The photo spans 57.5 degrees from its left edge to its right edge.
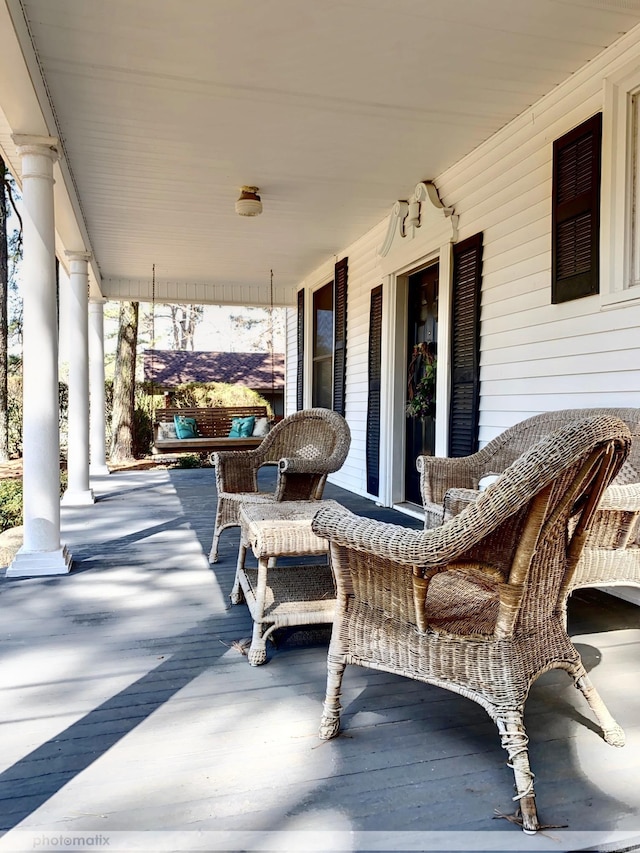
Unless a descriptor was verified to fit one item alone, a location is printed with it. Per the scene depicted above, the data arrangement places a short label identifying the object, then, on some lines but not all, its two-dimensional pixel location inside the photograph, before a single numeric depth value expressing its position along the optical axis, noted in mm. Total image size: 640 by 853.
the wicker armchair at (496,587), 1261
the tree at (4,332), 9023
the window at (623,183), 2553
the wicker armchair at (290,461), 3152
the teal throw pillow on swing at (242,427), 9508
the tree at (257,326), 22750
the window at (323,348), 7105
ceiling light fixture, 4332
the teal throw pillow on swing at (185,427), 9008
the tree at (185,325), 22203
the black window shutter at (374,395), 5344
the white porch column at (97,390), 7230
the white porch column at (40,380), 3037
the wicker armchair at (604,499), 1963
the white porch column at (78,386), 5305
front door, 4633
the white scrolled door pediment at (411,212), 4219
